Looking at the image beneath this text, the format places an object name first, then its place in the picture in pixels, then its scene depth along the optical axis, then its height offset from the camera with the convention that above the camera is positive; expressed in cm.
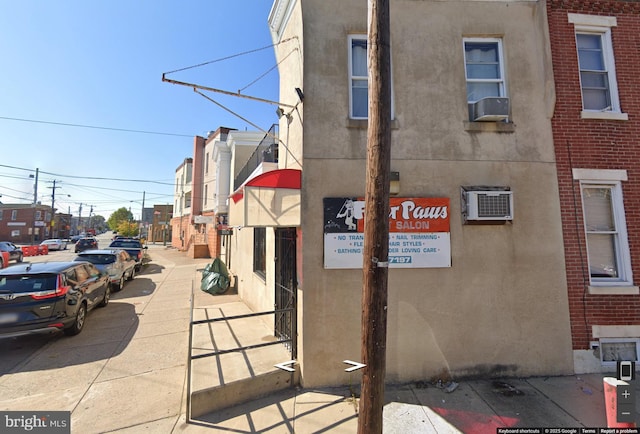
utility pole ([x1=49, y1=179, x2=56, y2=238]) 5057 +860
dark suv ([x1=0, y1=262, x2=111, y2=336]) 579 -114
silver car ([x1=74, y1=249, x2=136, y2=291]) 1130 -75
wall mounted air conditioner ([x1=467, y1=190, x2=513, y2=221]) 483 +59
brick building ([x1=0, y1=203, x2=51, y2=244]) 4694 +381
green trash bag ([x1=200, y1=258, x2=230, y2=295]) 1089 -137
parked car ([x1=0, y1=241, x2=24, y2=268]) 2077 -40
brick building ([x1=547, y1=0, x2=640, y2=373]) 495 +129
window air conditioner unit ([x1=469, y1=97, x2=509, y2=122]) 499 +227
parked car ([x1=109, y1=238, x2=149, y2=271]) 1706 -29
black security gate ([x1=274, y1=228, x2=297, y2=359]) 495 -84
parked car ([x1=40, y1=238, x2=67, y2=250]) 3318 +12
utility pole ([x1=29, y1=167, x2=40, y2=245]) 4066 +785
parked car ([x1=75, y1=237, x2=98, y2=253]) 2756 -2
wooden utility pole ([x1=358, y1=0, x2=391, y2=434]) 279 -5
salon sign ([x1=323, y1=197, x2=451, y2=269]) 469 +14
